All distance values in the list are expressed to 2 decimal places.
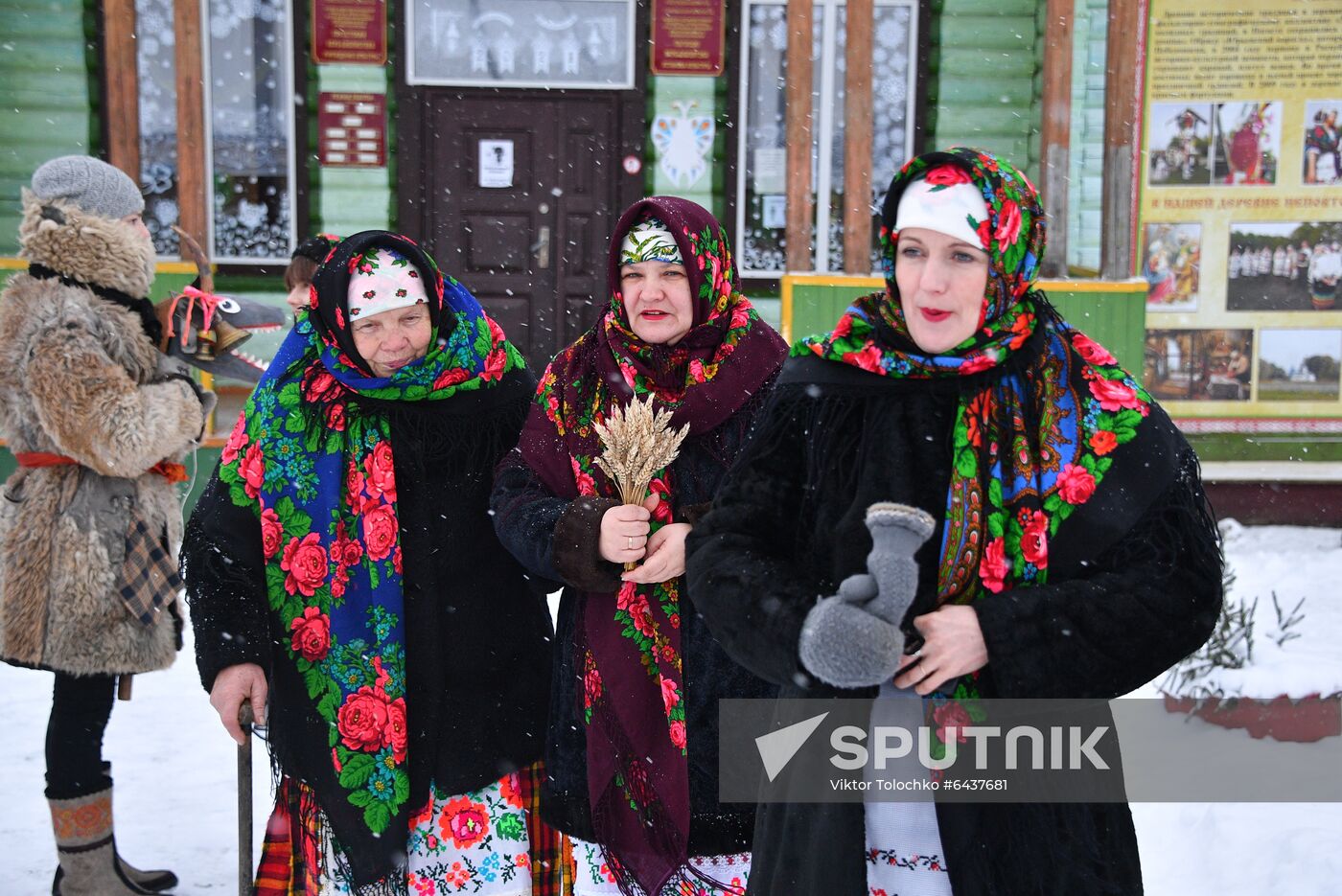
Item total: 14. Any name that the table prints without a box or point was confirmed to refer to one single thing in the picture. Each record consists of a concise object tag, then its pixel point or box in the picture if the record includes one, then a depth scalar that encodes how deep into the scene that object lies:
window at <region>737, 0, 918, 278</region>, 7.66
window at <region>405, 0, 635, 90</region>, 7.50
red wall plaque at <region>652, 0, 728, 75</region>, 7.48
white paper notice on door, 7.64
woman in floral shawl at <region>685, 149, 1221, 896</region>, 1.57
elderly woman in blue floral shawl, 2.27
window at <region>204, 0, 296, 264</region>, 7.42
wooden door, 7.61
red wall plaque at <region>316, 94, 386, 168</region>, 7.46
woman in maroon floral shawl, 2.18
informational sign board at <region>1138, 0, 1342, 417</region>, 7.07
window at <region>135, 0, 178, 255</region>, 7.32
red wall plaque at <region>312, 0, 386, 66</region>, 7.33
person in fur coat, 2.96
